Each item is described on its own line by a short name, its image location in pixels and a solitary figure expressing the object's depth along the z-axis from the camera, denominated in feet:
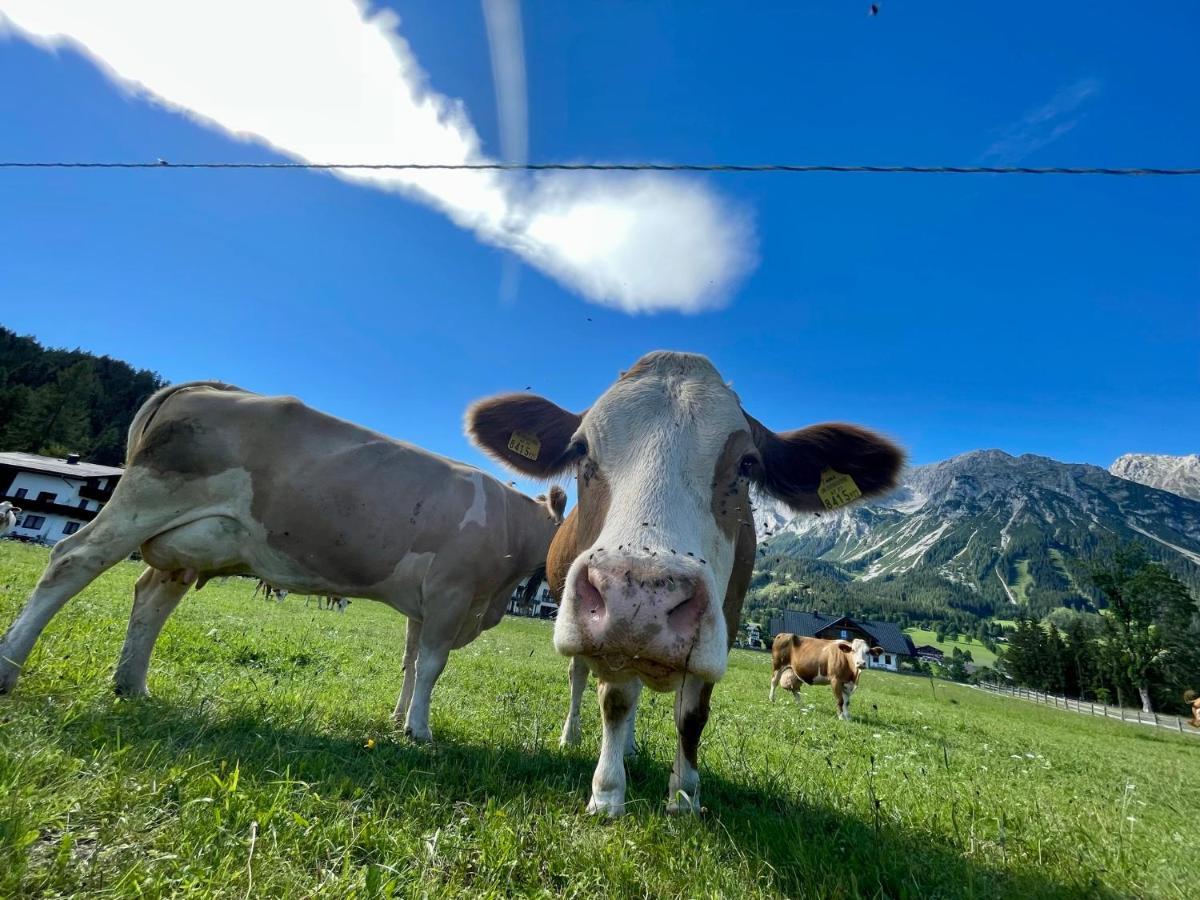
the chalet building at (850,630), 309.42
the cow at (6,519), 64.28
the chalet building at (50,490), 170.81
